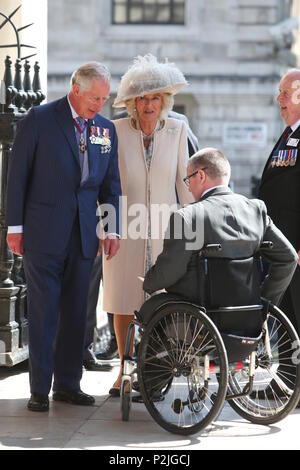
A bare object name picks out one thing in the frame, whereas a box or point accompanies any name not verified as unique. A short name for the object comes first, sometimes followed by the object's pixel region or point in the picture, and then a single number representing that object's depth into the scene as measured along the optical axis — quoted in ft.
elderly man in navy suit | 37.22
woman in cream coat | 40.04
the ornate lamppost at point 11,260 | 42.60
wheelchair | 33.58
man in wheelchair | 33.91
